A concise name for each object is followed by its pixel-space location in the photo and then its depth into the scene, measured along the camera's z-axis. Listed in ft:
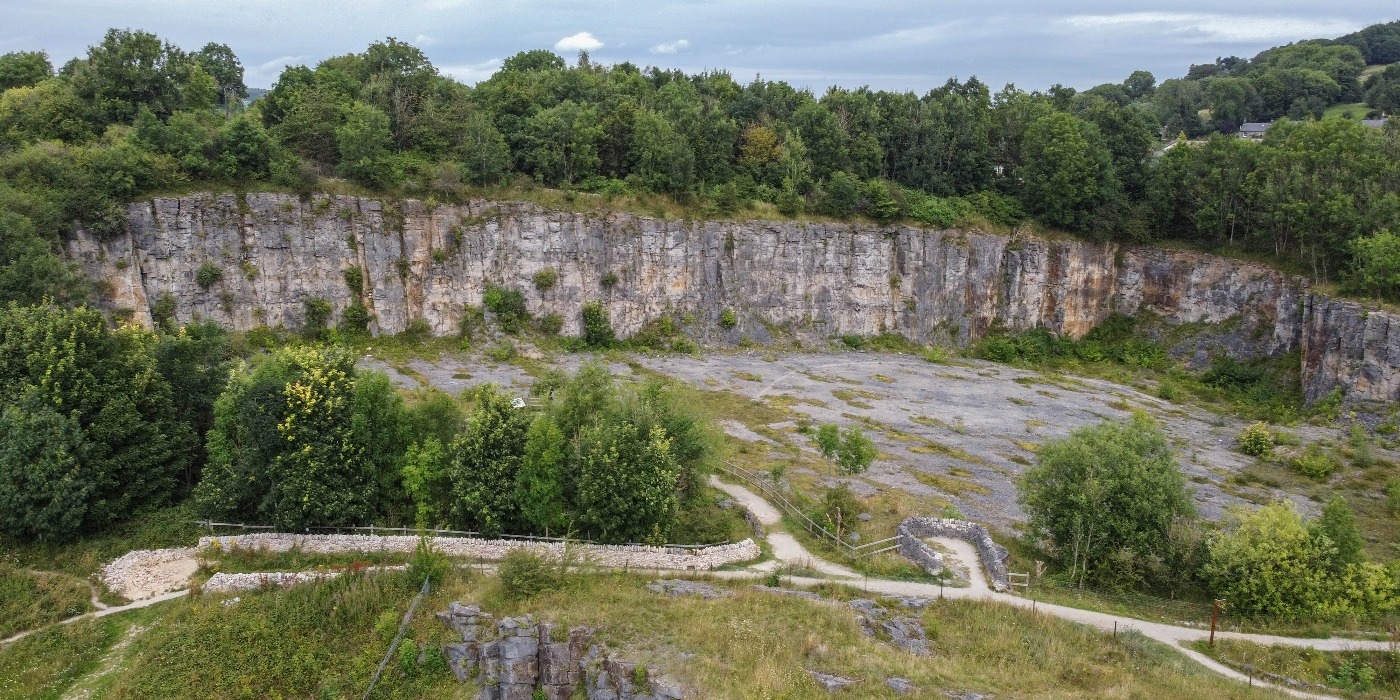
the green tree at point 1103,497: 103.91
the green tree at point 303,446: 104.47
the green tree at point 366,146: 194.80
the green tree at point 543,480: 104.47
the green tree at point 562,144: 216.74
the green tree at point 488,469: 104.99
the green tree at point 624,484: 102.94
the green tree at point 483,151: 206.39
